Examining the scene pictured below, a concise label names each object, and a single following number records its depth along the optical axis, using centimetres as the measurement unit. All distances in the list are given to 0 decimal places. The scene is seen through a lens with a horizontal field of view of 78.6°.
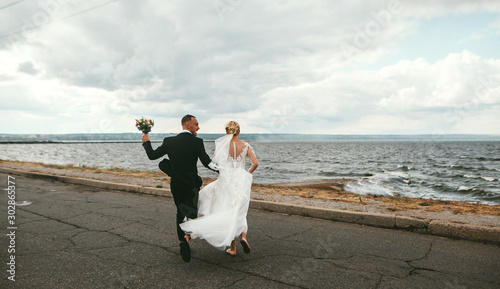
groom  427
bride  406
